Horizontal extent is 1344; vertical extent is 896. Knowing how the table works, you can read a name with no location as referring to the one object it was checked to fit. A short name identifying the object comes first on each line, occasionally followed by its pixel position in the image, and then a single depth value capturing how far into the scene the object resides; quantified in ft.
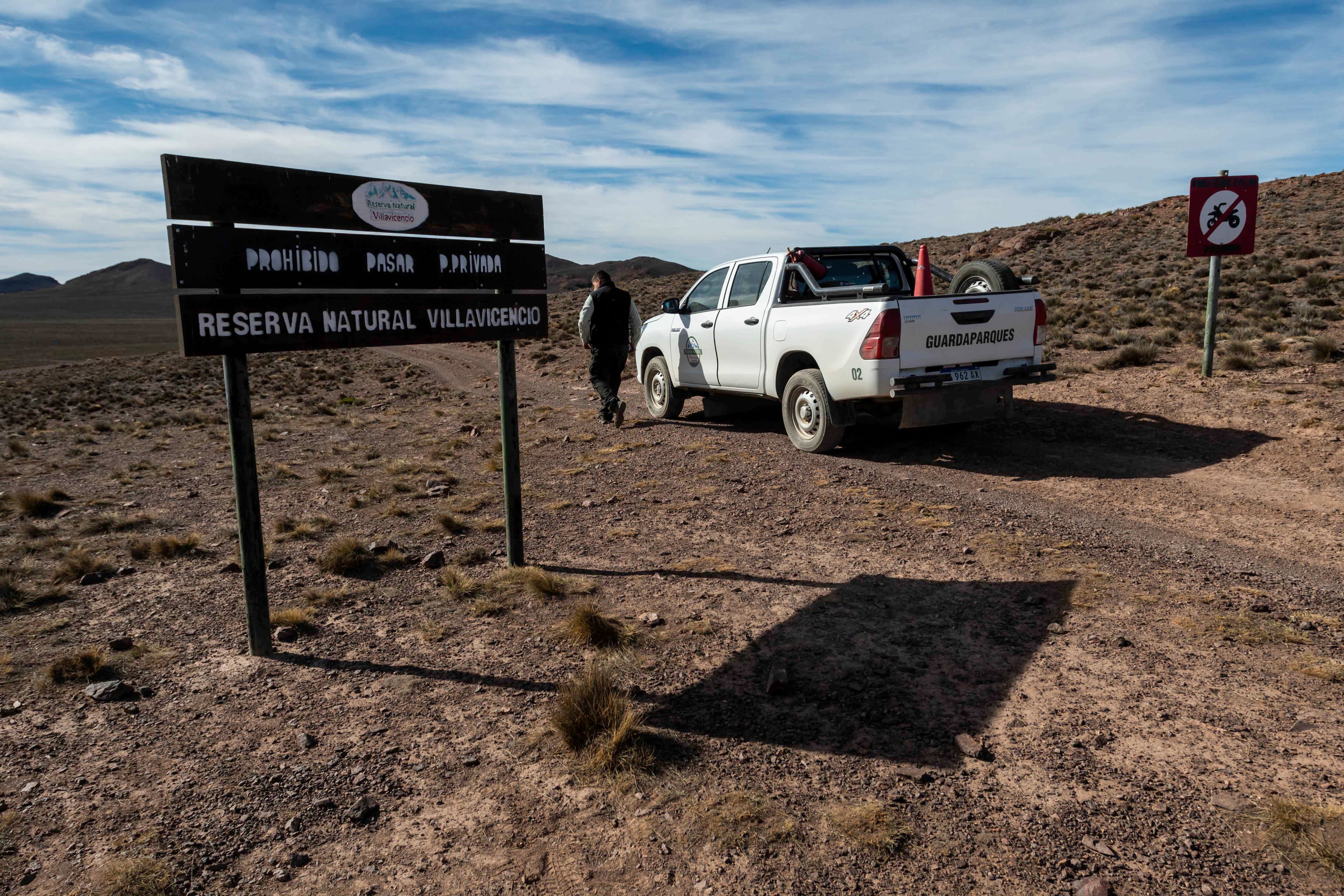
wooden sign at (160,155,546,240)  13.15
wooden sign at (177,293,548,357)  13.53
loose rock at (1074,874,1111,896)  8.34
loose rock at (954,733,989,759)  10.84
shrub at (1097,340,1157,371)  39.73
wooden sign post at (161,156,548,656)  13.42
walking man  35.78
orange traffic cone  28.78
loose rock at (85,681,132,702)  13.39
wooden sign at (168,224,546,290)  13.37
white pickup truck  25.12
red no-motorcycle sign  34.01
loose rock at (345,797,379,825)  10.15
